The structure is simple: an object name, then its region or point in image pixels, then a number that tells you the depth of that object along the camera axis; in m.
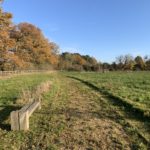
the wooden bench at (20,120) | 3.94
